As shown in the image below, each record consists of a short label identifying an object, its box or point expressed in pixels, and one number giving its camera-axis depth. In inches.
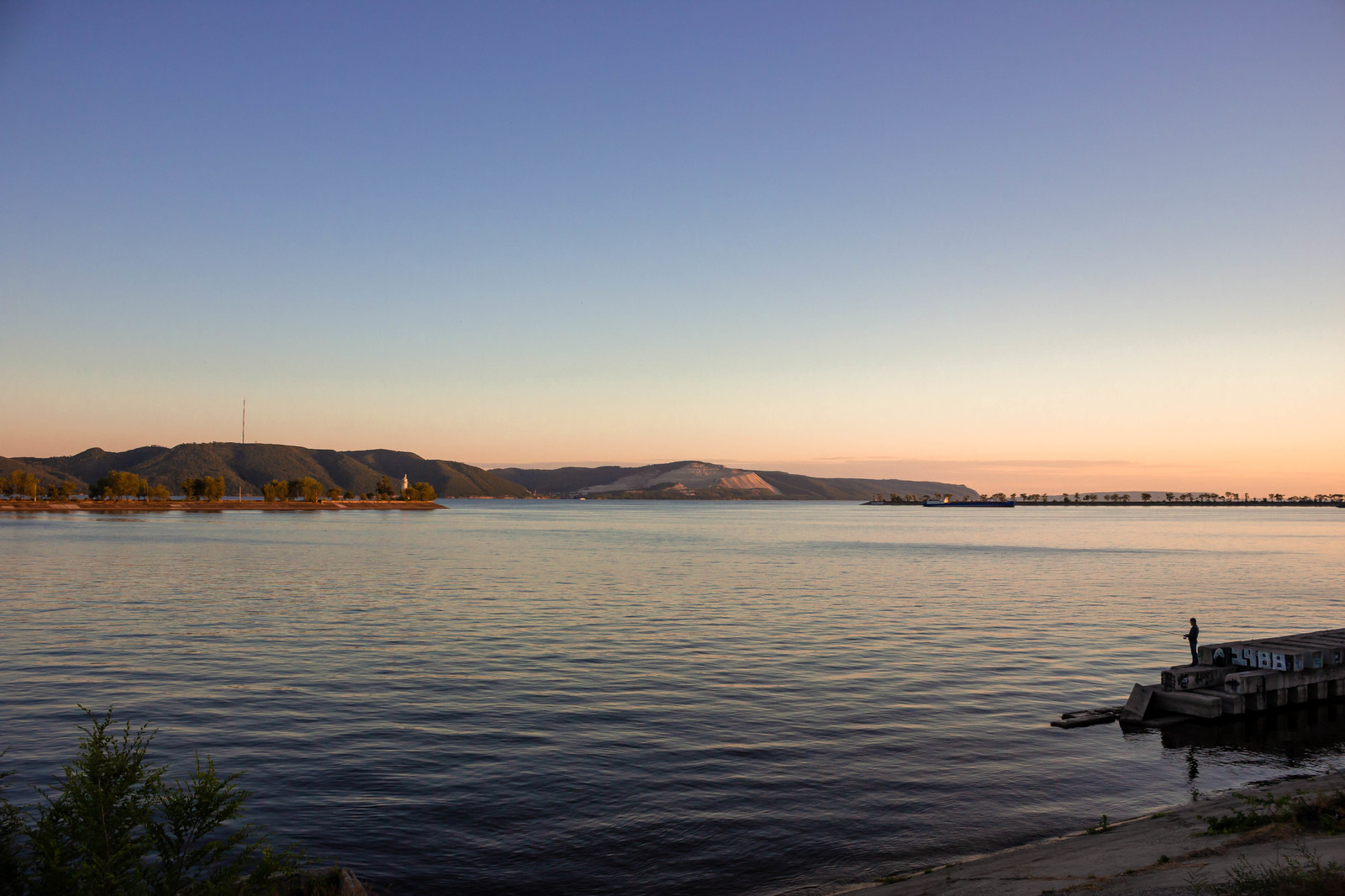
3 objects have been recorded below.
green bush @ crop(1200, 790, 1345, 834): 653.3
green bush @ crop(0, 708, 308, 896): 411.5
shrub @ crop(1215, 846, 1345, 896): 458.9
